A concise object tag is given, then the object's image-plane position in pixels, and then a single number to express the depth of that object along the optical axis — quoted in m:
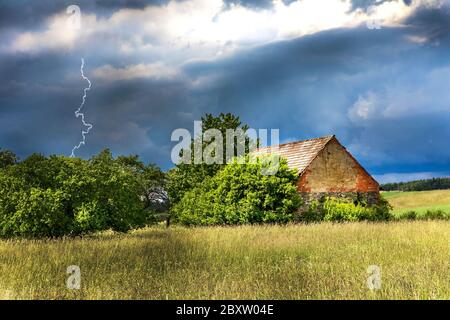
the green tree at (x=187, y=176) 46.31
